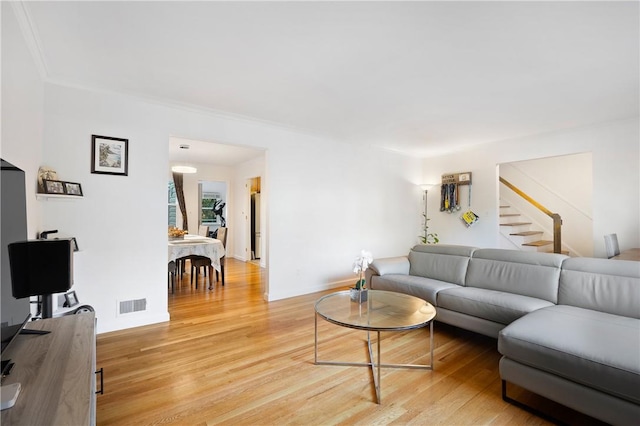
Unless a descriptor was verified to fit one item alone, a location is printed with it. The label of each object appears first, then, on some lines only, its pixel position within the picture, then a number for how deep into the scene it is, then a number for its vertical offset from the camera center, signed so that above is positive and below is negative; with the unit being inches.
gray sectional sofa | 60.6 -29.0
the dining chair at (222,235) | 226.8 -17.8
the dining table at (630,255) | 119.1 -18.0
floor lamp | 239.0 +10.7
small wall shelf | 100.2 +5.3
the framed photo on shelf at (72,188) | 108.4 +8.6
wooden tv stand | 34.1 -23.2
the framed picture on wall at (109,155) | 117.1 +22.6
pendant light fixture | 236.4 +33.9
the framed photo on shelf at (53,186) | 101.5 +8.8
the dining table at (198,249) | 178.9 -23.1
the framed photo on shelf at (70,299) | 106.3 -31.5
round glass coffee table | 81.2 -30.9
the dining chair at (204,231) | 257.9 -16.7
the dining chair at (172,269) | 179.0 -34.5
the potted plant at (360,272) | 106.4 -22.6
